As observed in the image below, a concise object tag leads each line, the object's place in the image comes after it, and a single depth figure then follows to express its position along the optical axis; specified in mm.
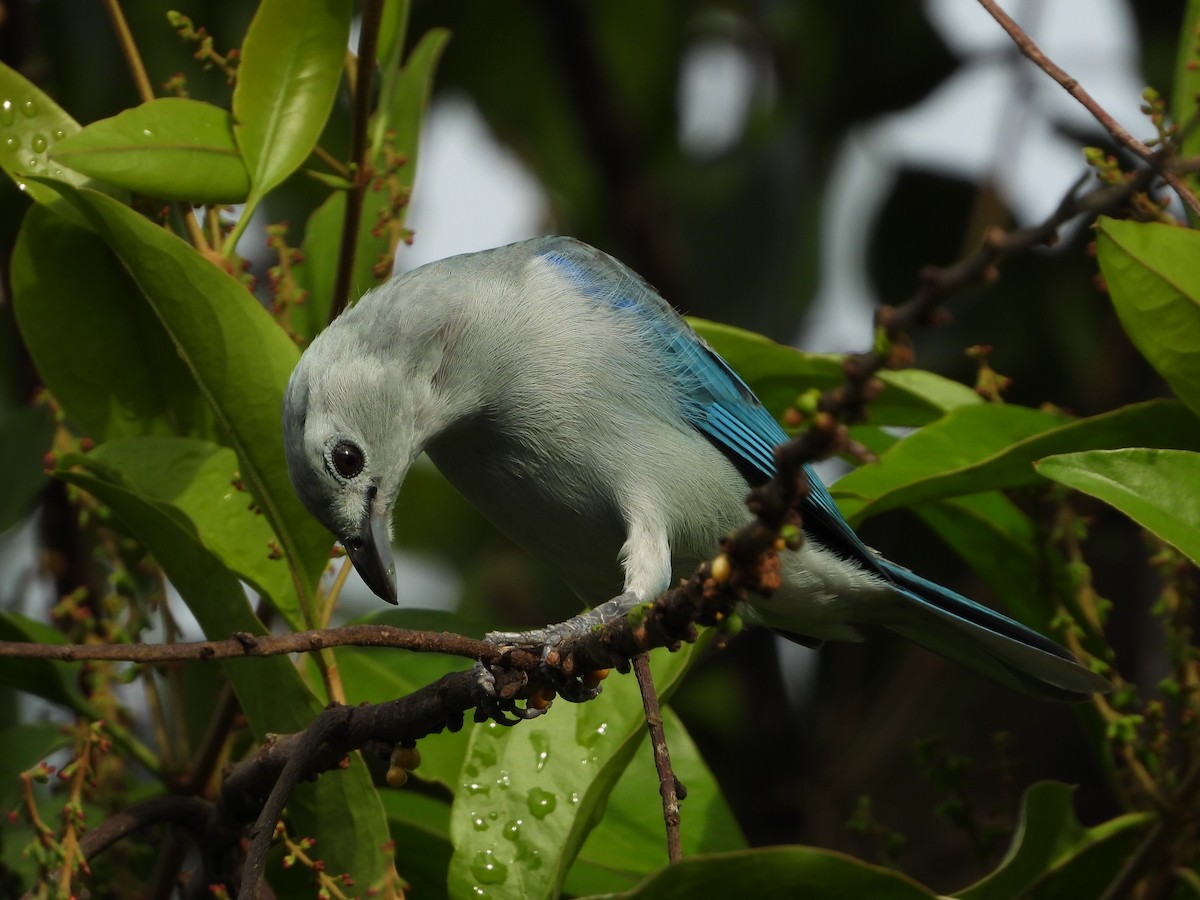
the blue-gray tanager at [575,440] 5766
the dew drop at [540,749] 5391
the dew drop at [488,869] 4961
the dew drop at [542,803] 5172
